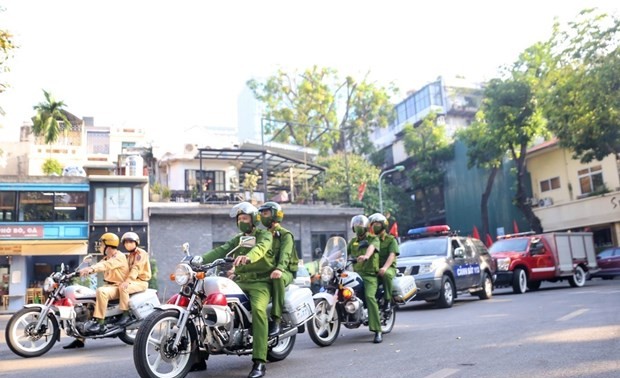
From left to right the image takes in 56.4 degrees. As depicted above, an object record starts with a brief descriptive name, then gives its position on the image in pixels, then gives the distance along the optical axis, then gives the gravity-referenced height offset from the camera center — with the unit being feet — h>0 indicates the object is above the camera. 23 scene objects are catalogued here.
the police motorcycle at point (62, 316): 28.12 -1.52
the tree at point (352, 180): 113.09 +18.76
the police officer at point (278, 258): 20.93 +0.55
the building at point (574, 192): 107.86 +12.36
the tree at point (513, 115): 101.91 +25.41
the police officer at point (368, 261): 27.04 +0.30
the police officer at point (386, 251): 28.71 +0.79
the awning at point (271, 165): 93.00 +18.76
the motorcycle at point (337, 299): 26.32 -1.38
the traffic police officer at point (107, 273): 28.63 +0.51
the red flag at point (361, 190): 110.22 +14.70
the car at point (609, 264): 80.94 -1.49
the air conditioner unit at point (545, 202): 120.67 +11.51
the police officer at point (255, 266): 19.27 +0.31
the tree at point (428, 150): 138.41 +26.99
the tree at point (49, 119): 121.00 +35.62
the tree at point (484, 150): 106.80 +20.77
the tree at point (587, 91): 72.69 +21.39
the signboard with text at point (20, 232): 82.74 +8.11
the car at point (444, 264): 44.45 -0.12
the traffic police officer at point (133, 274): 29.12 +0.39
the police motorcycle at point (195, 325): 17.44 -1.46
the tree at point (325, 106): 140.97 +40.39
